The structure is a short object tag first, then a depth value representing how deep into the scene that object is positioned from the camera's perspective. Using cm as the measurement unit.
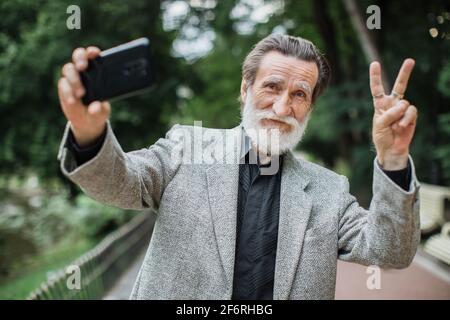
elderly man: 169
